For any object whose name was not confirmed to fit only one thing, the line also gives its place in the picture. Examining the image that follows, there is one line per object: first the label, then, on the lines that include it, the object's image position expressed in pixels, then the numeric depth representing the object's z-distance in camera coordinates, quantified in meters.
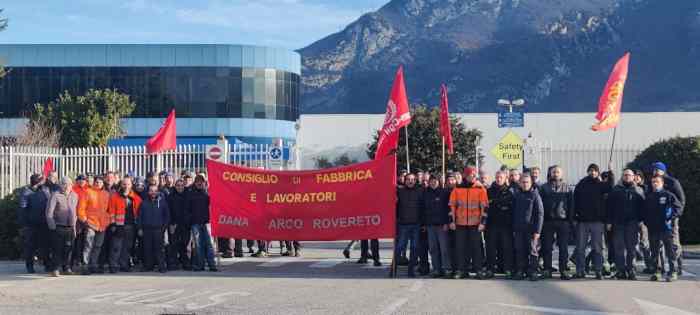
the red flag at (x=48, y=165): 22.02
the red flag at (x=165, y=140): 23.69
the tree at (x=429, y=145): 33.38
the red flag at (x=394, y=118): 17.27
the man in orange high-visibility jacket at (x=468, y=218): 15.08
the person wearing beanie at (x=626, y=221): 14.85
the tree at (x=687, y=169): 21.66
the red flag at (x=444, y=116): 21.46
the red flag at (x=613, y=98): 19.98
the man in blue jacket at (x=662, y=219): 14.54
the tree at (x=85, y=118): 45.56
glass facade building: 64.81
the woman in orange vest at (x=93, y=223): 15.92
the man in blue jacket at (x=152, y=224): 16.36
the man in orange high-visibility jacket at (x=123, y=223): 16.19
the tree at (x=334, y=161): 46.84
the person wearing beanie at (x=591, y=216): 15.03
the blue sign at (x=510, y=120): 28.62
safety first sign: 27.14
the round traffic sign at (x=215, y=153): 22.95
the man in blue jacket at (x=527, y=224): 14.77
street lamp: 32.74
